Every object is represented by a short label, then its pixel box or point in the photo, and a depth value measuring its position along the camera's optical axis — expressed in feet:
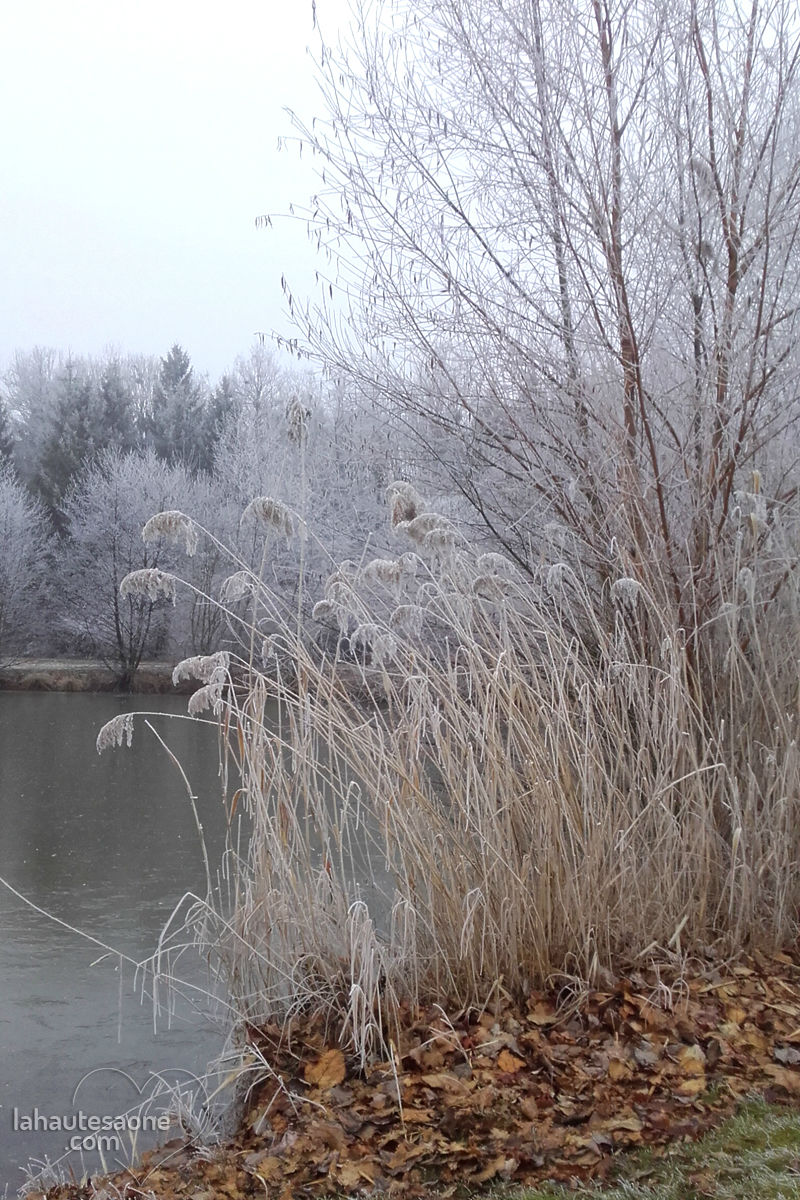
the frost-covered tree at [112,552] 79.10
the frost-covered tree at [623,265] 14.37
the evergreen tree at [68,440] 93.15
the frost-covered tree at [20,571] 81.10
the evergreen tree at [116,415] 95.96
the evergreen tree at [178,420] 98.88
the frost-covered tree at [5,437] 98.99
